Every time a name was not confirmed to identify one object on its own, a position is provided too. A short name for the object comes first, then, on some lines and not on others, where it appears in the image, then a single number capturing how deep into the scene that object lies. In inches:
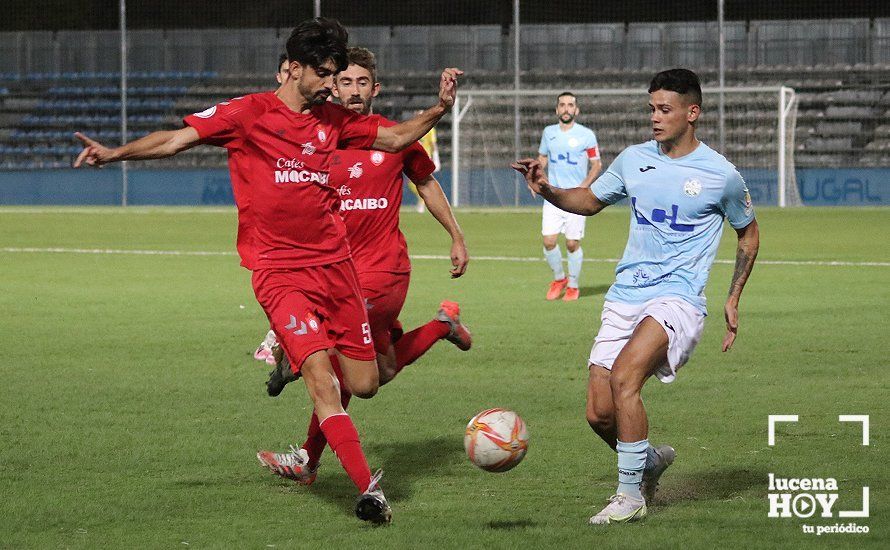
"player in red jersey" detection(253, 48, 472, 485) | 484.8
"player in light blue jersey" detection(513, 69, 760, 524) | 396.2
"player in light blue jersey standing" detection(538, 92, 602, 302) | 1113.3
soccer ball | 398.4
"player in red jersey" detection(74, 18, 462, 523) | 392.6
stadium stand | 2442.9
